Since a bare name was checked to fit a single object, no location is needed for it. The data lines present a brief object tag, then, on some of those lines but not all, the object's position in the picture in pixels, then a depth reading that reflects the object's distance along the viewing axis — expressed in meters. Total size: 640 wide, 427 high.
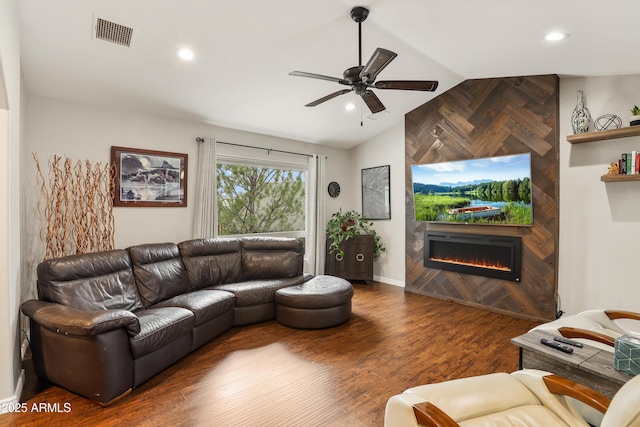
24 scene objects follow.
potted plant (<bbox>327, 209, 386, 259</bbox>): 5.64
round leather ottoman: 3.63
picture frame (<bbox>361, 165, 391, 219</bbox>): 5.74
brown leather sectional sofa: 2.22
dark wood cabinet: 5.65
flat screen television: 4.04
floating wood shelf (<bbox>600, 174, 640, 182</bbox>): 3.15
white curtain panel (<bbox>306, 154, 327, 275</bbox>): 5.70
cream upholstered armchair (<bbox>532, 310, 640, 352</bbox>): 2.04
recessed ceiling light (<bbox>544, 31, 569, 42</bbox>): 2.69
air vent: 2.52
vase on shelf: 3.54
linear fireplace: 4.16
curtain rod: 4.46
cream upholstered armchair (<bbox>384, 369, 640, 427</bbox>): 1.36
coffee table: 1.65
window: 4.94
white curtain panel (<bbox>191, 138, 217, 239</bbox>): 4.41
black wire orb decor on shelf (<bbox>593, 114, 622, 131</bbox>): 3.40
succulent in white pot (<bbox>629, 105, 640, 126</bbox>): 3.16
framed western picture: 3.81
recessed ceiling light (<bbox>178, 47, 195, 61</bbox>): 2.96
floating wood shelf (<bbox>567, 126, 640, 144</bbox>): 3.17
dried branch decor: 3.29
